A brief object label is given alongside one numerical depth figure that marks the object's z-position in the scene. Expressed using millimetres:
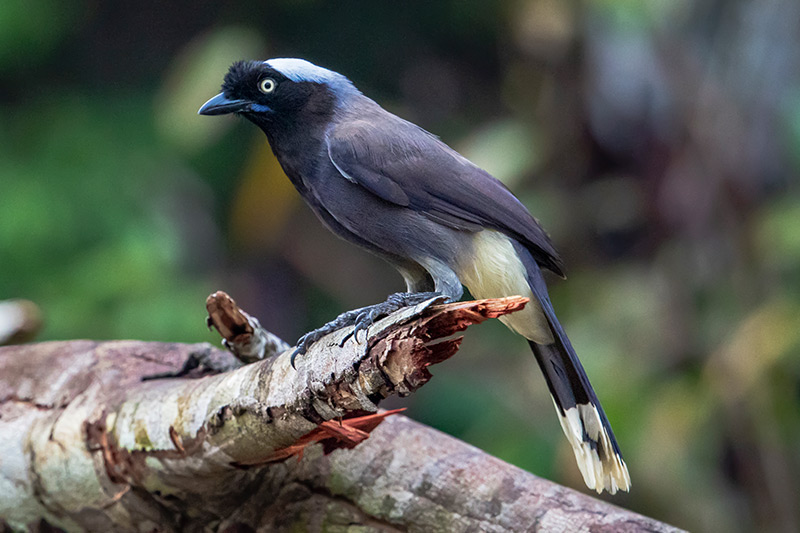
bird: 5992
